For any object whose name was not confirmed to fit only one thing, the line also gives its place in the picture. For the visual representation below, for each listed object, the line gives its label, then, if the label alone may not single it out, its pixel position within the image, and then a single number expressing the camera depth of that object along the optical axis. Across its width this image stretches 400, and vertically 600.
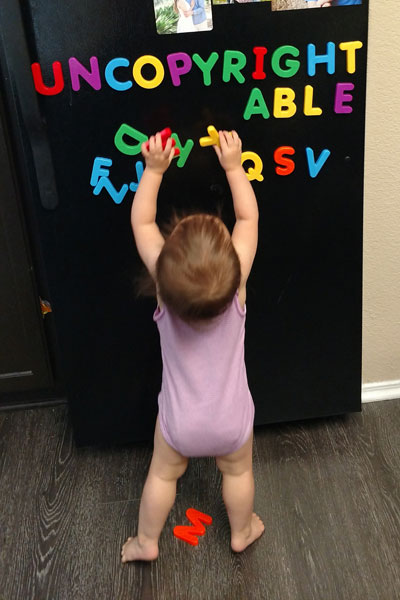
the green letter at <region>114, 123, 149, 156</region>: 1.35
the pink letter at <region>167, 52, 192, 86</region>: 1.30
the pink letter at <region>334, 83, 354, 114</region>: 1.38
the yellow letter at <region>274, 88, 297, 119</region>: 1.37
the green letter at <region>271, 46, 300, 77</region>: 1.33
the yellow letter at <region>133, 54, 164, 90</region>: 1.30
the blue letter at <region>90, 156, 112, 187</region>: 1.38
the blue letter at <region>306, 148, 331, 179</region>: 1.43
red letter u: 1.28
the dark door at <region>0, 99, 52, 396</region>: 1.69
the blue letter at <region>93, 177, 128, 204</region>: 1.40
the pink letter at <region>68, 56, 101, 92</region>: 1.28
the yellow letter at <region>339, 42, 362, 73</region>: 1.35
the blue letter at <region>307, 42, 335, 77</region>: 1.34
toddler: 1.09
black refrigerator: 1.29
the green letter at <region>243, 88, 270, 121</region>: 1.36
